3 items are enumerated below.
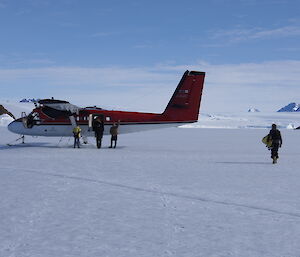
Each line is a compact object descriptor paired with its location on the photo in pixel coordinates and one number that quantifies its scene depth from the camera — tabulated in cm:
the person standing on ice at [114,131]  2236
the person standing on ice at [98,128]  2206
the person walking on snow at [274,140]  1575
